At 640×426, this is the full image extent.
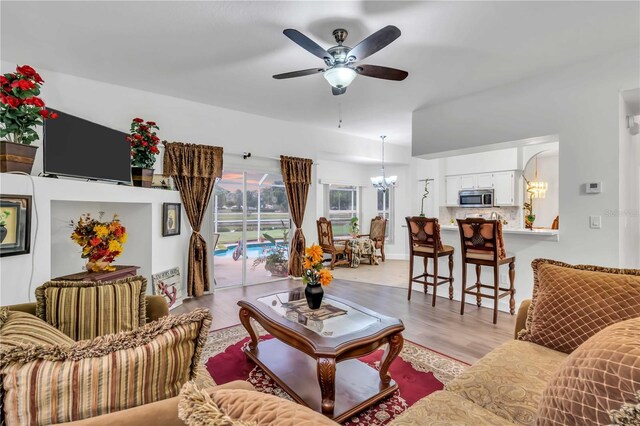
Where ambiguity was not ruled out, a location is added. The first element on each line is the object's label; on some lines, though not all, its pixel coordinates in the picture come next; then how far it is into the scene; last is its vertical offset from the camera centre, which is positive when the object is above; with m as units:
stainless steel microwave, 6.43 +0.30
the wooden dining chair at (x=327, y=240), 6.33 -0.58
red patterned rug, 1.98 -1.28
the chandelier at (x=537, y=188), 6.15 +0.47
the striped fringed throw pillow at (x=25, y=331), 1.03 -0.44
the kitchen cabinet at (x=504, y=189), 6.24 +0.48
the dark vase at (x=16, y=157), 2.19 +0.41
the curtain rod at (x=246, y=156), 4.94 +0.95
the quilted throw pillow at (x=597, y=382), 0.71 -0.44
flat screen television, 2.74 +0.62
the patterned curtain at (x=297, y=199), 5.54 +0.24
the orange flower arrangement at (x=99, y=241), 2.77 -0.27
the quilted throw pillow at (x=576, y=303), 1.53 -0.49
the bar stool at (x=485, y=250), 3.47 -0.46
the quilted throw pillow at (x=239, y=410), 0.60 -0.42
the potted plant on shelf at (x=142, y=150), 3.70 +0.76
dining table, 6.86 -0.86
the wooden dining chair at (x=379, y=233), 7.53 -0.53
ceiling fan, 2.20 +1.26
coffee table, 1.81 -0.87
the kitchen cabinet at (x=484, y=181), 6.46 +0.67
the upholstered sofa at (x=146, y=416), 0.69 -0.48
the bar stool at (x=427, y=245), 4.01 -0.45
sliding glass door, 5.04 -0.28
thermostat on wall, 3.12 +0.25
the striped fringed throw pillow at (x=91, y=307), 1.58 -0.52
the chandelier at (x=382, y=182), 7.06 +0.71
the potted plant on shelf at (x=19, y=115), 2.20 +0.73
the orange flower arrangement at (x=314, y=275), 2.46 -0.52
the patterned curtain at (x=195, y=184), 4.36 +0.41
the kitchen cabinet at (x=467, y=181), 6.71 +0.68
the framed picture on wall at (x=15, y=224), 2.11 -0.09
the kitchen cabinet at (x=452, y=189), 7.01 +0.53
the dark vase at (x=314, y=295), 2.46 -0.67
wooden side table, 2.68 -0.59
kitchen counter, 3.47 -0.25
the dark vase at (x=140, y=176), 3.69 +0.44
